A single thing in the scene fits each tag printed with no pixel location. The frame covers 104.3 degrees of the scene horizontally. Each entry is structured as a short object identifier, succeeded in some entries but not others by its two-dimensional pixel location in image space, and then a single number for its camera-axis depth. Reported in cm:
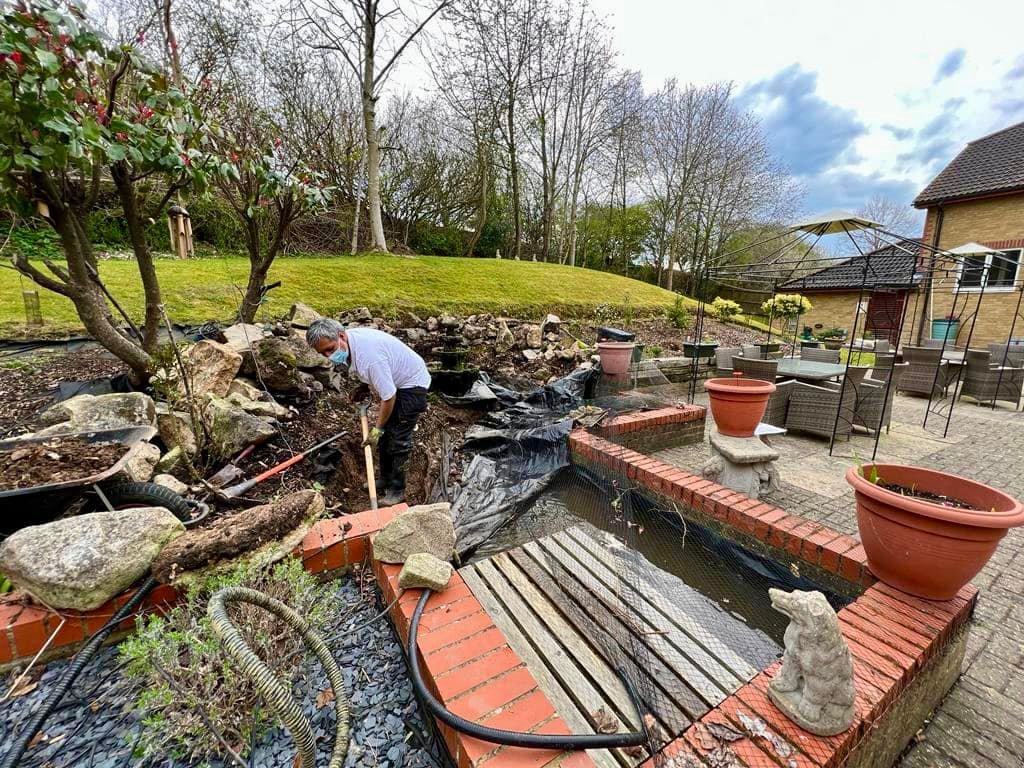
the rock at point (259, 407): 315
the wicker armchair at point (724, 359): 624
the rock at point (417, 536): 172
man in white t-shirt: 288
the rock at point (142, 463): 199
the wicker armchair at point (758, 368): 488
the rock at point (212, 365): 310
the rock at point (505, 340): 655
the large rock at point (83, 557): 129
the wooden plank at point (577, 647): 145
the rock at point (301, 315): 498
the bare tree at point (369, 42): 1001
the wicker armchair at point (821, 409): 409
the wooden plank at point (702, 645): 160
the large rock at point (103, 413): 238
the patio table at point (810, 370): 483
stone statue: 109
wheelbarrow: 157
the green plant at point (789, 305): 858
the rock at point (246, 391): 332
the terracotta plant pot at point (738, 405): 288
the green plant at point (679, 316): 1041
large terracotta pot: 144
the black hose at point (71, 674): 102
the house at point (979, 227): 1051
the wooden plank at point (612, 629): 143
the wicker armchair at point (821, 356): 663
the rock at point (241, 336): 353
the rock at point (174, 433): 250
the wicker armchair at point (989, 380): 581
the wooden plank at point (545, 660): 139
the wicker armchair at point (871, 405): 416
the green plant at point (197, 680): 110
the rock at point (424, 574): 155
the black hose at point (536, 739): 104
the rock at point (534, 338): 690
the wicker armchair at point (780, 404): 442
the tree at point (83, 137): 172
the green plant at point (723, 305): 922
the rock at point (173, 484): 211
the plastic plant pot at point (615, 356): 572
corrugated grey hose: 85
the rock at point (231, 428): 266
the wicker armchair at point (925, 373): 593
